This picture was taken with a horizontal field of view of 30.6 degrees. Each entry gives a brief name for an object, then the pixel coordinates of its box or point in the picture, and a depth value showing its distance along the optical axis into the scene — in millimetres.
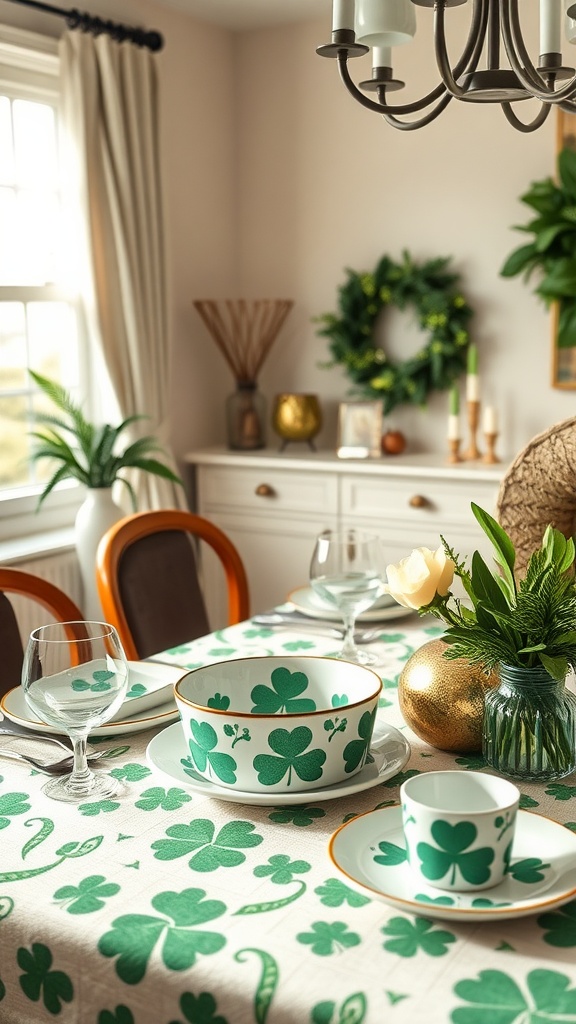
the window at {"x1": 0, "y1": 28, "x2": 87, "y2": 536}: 3238
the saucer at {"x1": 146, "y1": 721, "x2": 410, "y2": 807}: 1125
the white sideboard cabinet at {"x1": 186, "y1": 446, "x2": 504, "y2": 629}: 3297
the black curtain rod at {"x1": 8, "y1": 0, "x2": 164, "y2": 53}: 3137
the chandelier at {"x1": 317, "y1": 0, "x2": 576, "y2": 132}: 1393
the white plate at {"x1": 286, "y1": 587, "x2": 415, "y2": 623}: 1910
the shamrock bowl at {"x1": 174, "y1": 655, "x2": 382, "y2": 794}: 1124
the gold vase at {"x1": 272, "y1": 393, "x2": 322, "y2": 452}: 3770
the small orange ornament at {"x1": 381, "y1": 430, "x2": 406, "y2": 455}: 3658
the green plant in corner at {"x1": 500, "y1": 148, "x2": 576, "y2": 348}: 3297
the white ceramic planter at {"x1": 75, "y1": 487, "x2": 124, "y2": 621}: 3184
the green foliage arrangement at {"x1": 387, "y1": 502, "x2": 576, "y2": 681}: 1160
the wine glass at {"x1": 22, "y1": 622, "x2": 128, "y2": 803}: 1178
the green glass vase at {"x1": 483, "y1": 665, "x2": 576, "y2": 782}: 1171
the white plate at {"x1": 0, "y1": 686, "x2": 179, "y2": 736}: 1372
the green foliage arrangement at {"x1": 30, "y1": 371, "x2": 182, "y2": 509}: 3107
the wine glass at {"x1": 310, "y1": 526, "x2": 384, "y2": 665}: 1654
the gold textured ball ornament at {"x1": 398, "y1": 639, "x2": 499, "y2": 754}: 1271
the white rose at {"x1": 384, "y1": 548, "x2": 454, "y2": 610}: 1251
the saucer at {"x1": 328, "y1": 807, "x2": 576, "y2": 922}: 900
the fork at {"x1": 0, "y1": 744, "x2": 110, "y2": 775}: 1261
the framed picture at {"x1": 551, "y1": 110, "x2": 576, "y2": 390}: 3426
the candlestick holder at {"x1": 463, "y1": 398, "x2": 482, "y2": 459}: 3523
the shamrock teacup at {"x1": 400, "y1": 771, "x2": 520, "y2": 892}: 918
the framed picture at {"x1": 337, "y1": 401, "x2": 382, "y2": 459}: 3641
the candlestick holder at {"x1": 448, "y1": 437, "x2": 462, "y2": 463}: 3498
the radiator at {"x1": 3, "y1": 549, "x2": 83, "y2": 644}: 3121
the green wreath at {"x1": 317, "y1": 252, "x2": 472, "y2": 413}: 3602
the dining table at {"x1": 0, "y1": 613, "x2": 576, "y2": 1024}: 828
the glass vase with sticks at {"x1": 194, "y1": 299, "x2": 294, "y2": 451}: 3871
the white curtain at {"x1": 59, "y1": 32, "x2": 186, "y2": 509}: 3240
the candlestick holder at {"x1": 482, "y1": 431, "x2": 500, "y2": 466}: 3467
